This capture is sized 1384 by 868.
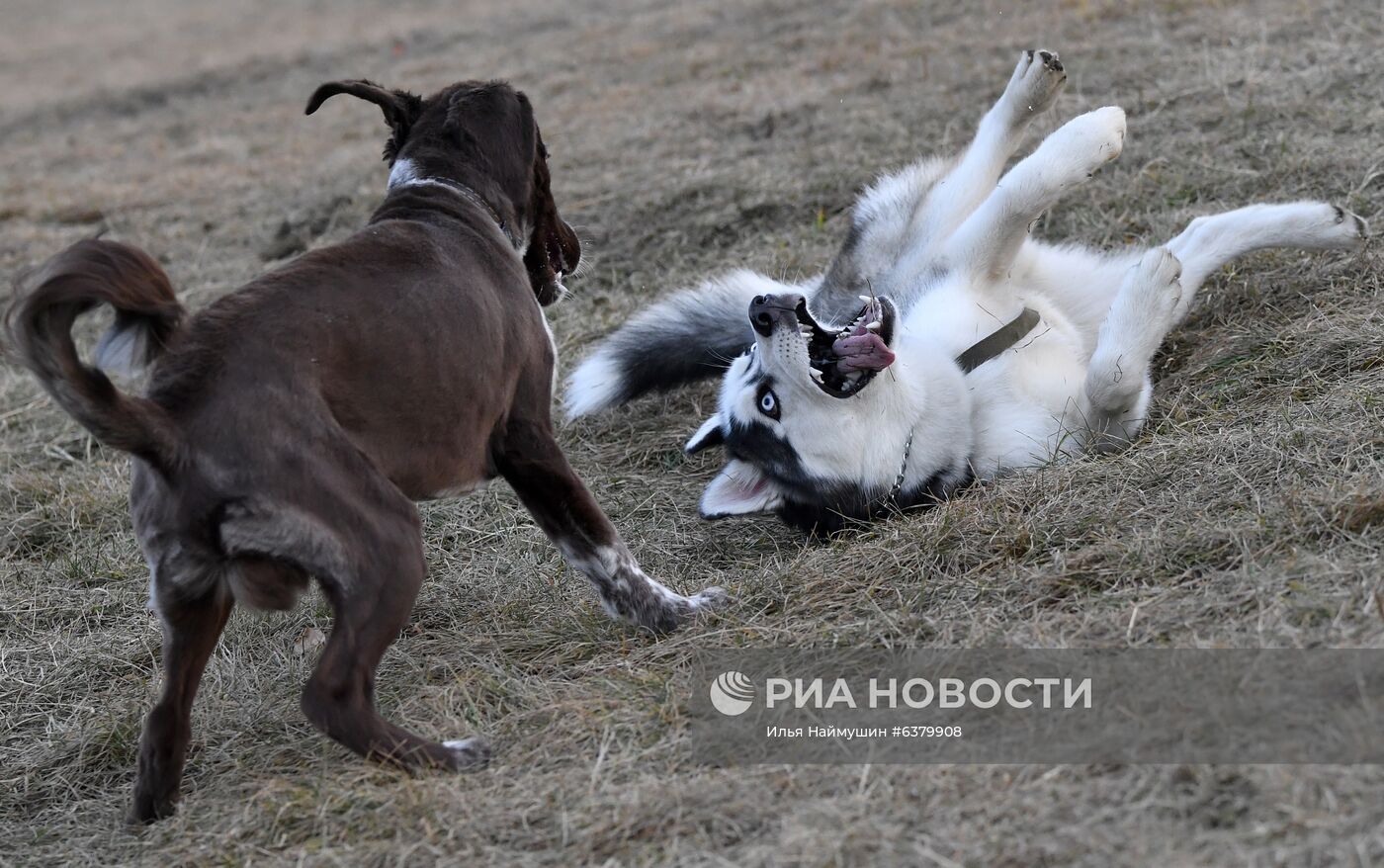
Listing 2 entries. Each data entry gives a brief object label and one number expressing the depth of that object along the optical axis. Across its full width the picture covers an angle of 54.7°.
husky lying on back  4.60
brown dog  3.26
